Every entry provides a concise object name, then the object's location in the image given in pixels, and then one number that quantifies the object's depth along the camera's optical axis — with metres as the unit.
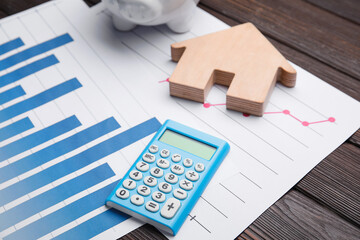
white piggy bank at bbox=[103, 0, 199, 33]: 0.62
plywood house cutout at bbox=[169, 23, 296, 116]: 0.62
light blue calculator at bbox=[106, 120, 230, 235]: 0.52
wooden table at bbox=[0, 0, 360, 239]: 0.53
